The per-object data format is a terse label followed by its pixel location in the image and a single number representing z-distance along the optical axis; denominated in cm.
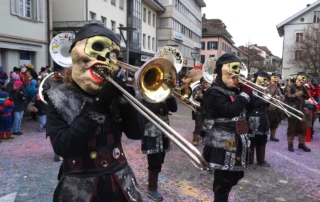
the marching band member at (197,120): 733
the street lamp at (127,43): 1112
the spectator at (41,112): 796
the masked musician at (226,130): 323
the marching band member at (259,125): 553
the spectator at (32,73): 973
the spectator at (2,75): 895
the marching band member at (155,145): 383
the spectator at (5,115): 695
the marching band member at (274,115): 704
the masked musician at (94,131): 175
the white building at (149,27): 2656
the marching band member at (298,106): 677
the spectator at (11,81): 773
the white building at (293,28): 3466
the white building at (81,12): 1515
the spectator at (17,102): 768
